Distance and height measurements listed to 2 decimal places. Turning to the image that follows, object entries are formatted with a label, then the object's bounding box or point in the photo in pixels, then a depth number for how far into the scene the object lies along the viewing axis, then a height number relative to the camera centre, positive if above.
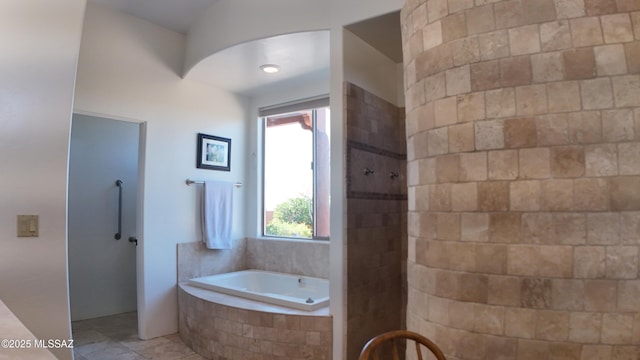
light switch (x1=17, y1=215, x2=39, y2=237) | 1.89 -0.08
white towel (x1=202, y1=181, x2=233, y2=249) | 3.92 -0.06
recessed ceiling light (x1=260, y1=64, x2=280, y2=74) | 3.51 +1.29
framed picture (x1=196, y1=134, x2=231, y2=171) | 3.95 +0.59
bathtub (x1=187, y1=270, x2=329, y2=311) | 3.36 -0.73
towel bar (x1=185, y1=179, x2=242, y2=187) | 3.82 +0.27
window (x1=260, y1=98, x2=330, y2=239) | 3.96 +0.41
